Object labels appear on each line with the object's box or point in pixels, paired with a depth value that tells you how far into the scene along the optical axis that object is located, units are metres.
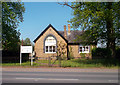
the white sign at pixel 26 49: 17.14
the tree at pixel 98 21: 13.70
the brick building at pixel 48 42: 24.92
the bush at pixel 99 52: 26.22
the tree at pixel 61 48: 24.78
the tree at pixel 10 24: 18.51
